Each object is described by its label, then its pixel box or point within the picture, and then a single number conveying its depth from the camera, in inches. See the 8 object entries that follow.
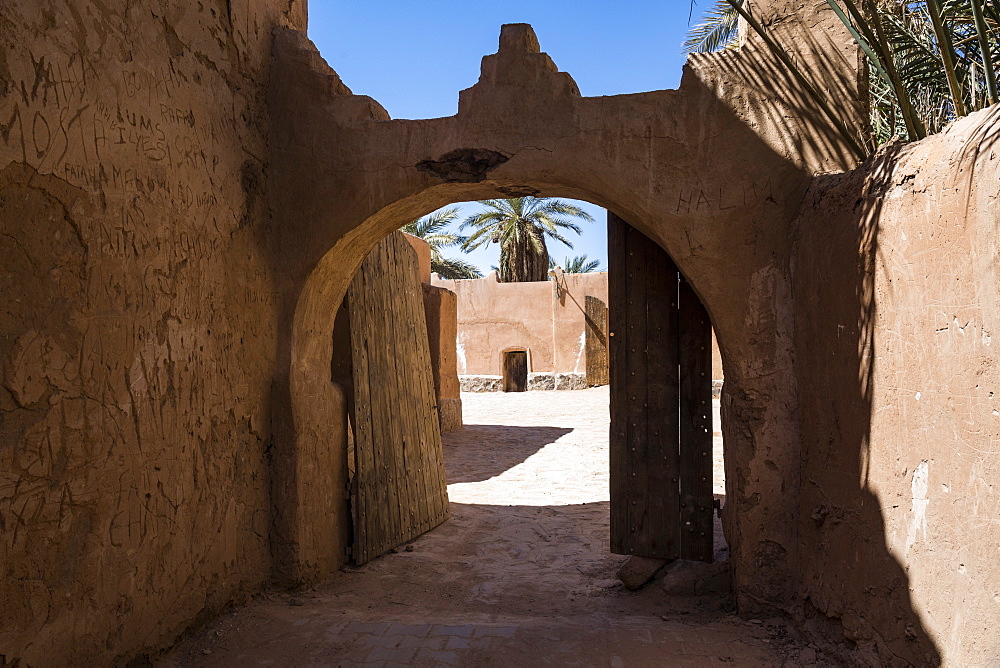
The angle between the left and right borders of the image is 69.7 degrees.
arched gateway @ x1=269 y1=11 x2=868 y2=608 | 143.8
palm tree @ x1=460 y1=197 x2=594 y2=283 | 880.3
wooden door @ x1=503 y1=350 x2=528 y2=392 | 928.9
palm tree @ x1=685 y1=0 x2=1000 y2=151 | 113.5
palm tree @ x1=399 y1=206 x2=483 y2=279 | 845.2
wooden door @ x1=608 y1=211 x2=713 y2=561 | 171.8
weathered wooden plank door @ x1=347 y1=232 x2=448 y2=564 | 195.8
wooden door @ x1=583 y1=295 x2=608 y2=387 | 775.7
